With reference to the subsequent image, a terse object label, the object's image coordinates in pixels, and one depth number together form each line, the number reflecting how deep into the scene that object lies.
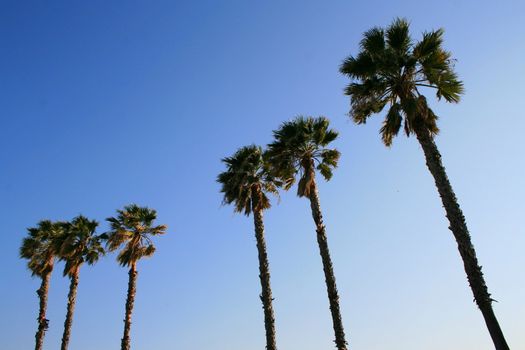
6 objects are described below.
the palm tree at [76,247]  33.09
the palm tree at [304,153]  23.30
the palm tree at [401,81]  17.33
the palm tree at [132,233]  31.11
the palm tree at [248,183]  26.16
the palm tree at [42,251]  34.03
